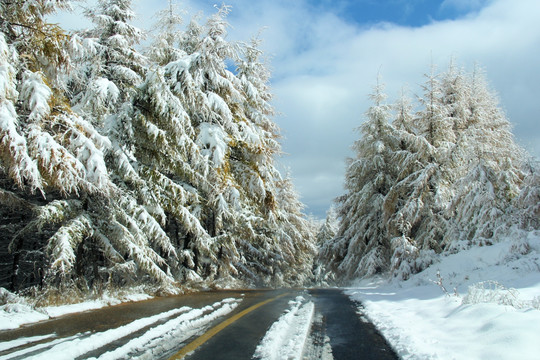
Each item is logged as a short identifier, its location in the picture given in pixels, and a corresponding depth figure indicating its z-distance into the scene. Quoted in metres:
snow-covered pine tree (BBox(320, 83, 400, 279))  22.03
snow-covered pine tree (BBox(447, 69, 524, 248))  14.38
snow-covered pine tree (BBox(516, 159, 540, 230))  11.45
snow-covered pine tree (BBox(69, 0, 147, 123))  12.15
